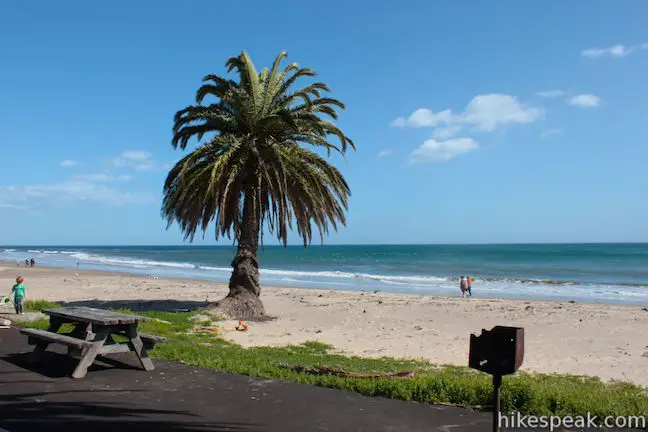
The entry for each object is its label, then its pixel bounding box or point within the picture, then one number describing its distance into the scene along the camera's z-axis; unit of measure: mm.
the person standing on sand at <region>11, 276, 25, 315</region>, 12891
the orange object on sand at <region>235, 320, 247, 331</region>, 14323
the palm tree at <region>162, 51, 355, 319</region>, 16156
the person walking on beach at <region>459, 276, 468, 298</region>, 30303
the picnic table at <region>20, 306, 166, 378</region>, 6918
